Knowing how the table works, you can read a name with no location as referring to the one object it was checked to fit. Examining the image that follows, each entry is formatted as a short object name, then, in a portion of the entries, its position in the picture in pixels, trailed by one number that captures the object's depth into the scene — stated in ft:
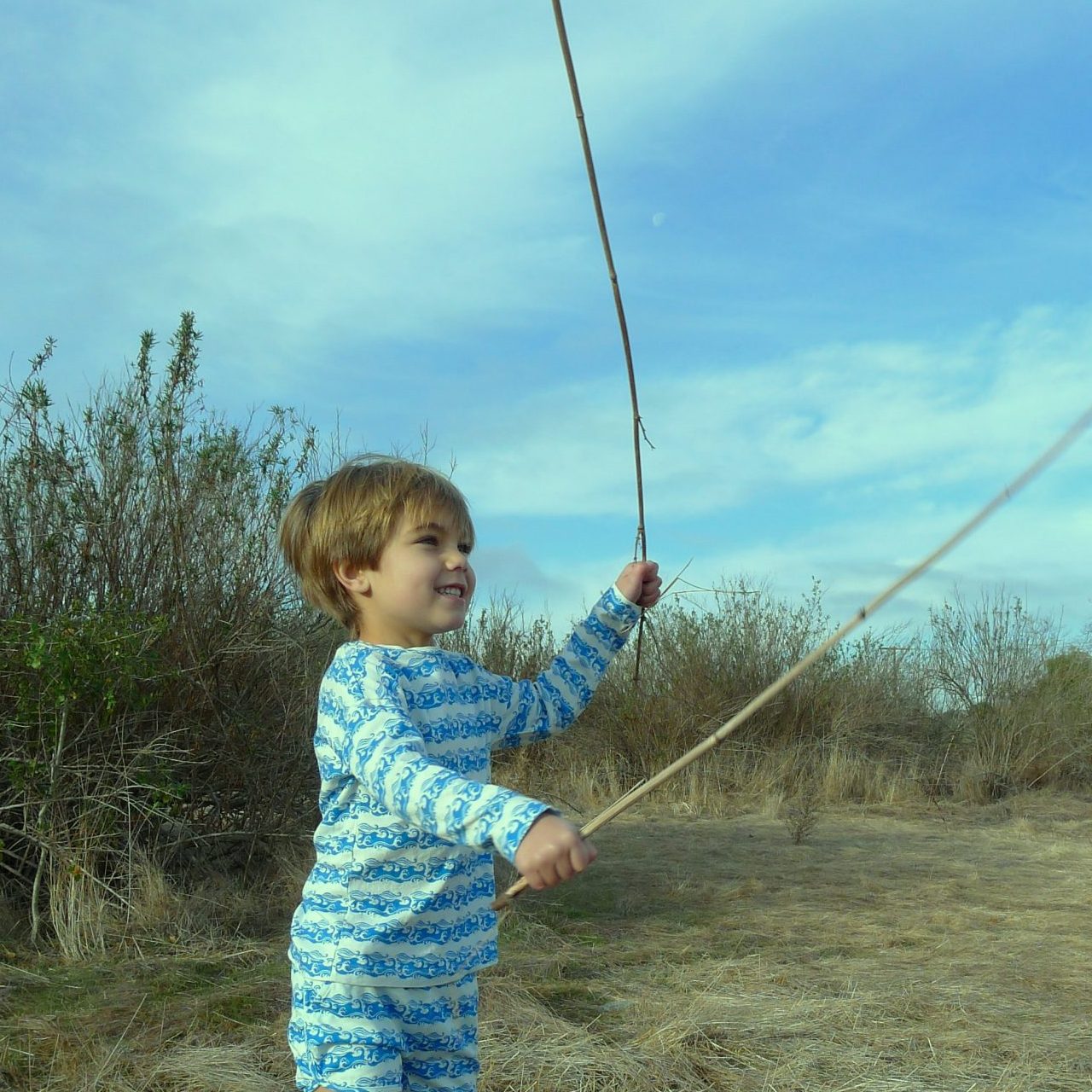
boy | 6.36
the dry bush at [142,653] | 14.75
